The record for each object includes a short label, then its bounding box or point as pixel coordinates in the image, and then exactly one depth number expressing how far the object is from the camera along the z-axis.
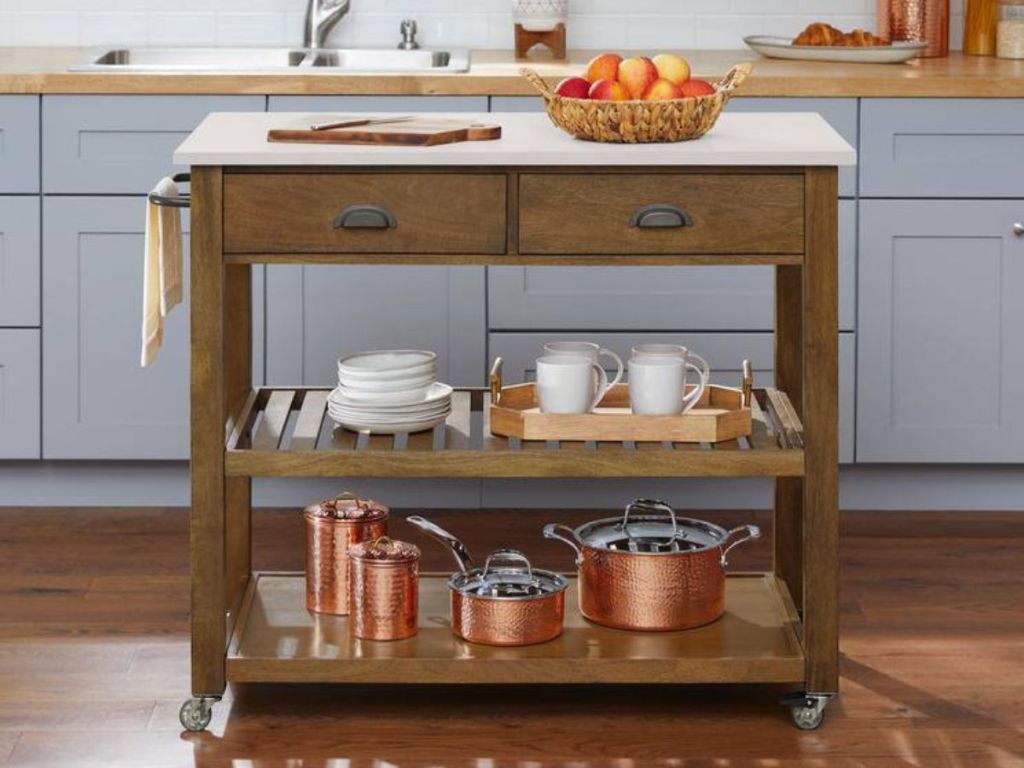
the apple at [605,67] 4.43
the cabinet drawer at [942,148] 5.97
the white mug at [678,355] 4.53
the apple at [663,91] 4.33
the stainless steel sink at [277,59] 6.73
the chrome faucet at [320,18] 6.80
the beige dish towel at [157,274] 4.35
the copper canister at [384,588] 4.47
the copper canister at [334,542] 4.67
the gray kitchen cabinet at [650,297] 6.09
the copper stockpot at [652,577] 4.54
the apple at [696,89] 4.38
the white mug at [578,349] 4.60
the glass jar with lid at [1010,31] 6.41
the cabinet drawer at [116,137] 5.99
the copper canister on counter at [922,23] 6.64
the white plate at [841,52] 6.34
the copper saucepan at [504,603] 4.46
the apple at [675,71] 4.40
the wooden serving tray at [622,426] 4.41
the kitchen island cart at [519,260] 4.22
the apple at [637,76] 4.37
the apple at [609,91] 4.35
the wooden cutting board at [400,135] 4.26
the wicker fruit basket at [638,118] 4.27
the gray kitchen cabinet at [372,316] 6.11
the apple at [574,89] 4.42
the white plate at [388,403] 4.51
